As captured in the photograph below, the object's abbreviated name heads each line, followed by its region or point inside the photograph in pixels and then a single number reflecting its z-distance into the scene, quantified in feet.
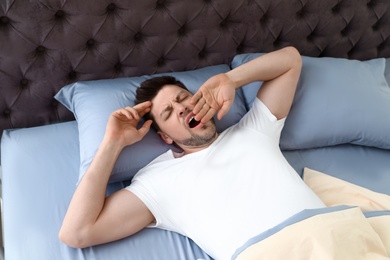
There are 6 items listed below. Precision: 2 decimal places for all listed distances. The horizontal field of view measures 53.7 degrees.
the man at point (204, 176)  3.27
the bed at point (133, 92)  3.54
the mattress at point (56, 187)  3.27
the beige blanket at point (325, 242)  2.80
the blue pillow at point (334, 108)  4.42
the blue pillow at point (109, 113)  3.73
